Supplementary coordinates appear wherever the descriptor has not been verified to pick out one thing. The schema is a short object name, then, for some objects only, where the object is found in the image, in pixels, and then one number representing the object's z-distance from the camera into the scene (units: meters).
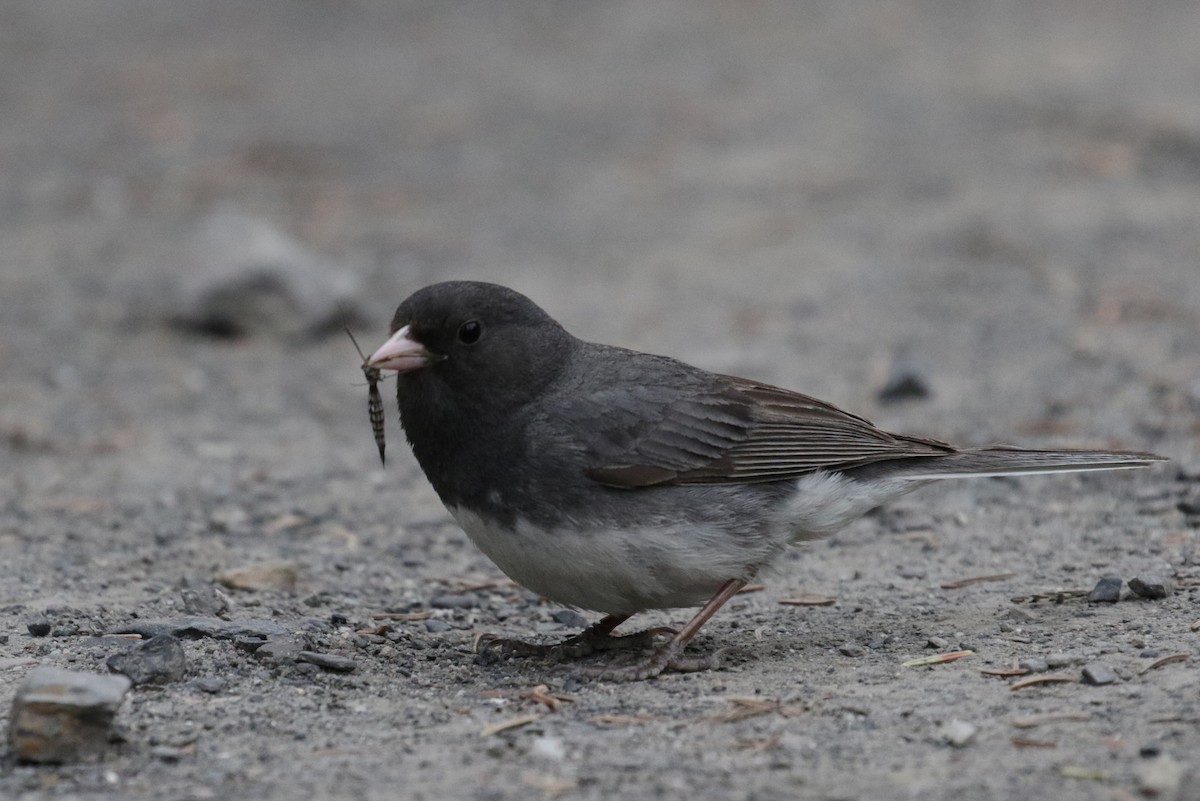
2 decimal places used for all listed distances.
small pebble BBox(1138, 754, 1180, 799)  5.98
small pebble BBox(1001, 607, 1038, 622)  8.80
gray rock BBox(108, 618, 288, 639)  8.30
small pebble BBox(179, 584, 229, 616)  9.12
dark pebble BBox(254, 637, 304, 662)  8.12
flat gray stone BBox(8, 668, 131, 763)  6.49
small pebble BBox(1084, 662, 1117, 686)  7.43
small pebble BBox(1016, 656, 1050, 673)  7.74
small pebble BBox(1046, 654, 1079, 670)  7.80
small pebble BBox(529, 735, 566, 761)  6.78
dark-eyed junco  8.09
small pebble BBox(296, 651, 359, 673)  8.09
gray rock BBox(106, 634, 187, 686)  7.53
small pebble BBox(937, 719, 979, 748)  6.76
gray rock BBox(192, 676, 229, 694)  7.58
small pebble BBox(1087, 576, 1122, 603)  8.91
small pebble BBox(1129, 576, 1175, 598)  8.81
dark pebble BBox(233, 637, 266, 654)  8.20
